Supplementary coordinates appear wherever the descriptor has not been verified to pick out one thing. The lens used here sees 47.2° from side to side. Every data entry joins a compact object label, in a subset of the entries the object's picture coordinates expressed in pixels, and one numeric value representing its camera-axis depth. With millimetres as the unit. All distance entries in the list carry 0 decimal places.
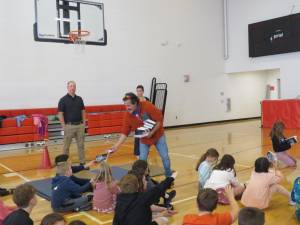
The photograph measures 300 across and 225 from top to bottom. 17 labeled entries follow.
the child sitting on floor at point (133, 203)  2949
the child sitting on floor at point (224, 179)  4461
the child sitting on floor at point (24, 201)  2625
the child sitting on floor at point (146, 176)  3920
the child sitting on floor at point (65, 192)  4570
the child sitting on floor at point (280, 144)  6609
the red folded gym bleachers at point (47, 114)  10539
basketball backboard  11586
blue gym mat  5421
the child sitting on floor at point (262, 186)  4309
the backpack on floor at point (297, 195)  3933
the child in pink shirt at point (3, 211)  3430
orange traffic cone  7633
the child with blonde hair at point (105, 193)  4535
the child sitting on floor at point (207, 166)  5035
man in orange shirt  5215
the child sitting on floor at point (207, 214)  2652
